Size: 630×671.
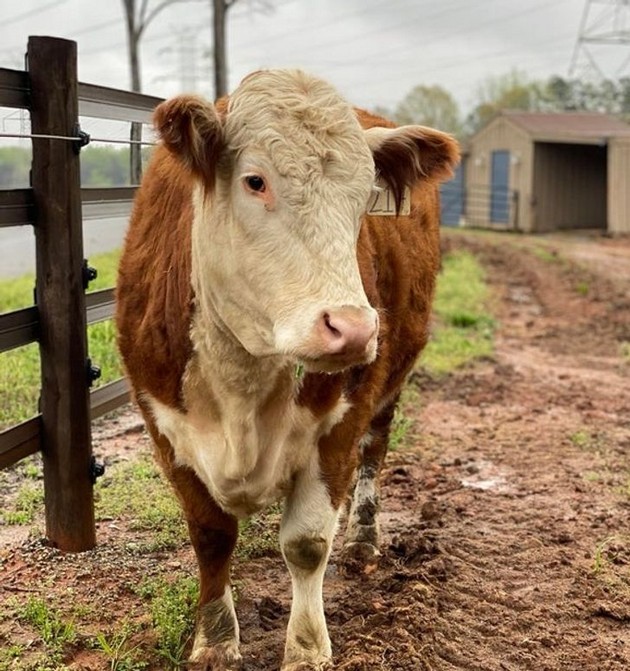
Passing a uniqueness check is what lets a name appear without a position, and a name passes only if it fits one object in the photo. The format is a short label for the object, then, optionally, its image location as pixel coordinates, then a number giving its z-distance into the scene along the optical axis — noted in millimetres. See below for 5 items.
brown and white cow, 2689
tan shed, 30391
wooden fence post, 3992
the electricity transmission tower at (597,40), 38400
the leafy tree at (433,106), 79562
